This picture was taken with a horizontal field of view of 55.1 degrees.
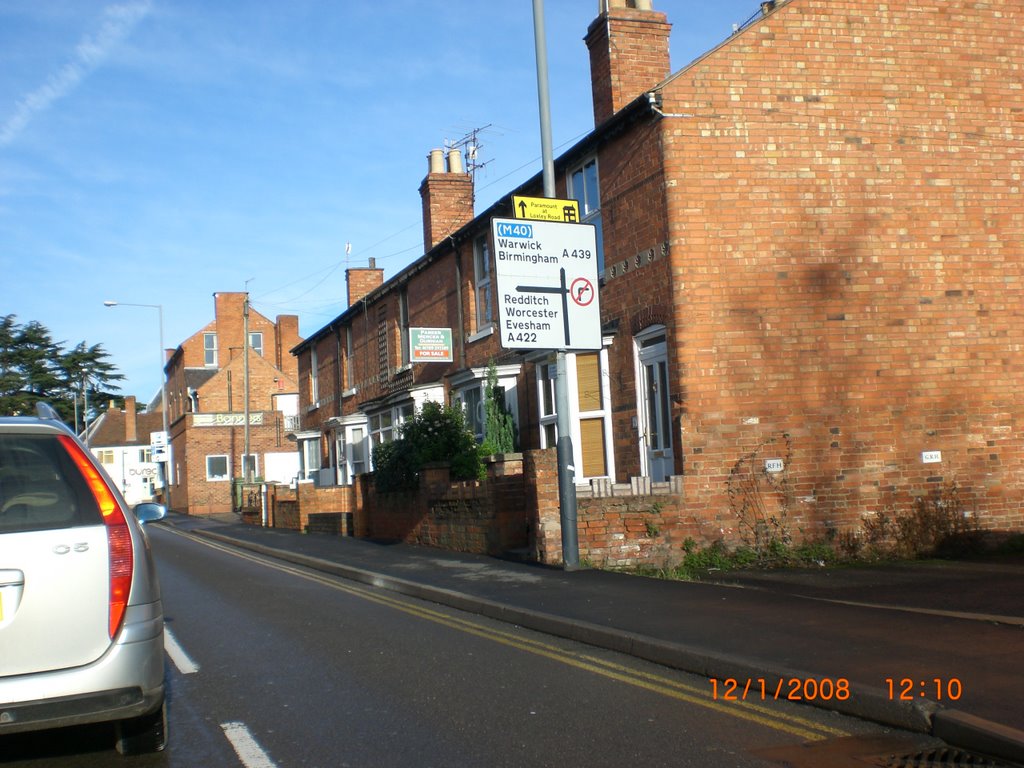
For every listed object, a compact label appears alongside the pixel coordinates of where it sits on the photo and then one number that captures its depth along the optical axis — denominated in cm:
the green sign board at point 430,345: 2167
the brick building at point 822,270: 1397
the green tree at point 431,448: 1814
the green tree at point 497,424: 1905
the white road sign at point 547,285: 1232
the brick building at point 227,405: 5125
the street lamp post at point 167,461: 4631
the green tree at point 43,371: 6825
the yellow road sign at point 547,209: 1258
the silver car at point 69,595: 434
